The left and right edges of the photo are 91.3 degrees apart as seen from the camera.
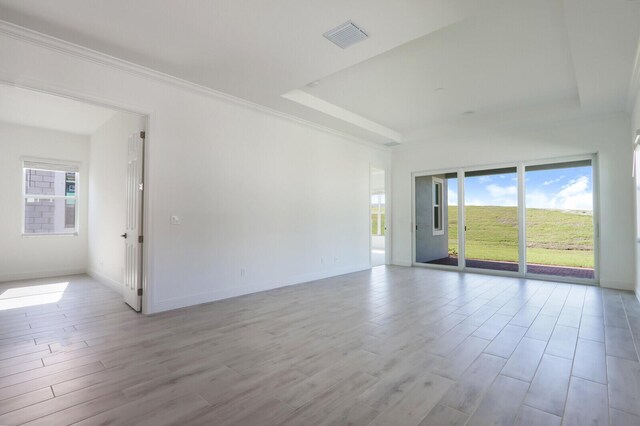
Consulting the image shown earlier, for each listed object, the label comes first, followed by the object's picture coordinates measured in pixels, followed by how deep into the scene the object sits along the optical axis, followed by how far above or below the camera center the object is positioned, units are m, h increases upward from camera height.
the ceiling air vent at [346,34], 3.00 +1.82
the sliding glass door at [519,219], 5.79 -0.03
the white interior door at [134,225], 4.04 -0.11
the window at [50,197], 6.39 +0.42
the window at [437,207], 7.70 +0.26
